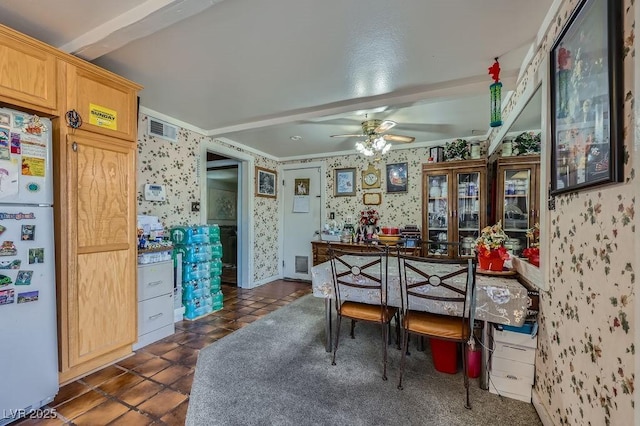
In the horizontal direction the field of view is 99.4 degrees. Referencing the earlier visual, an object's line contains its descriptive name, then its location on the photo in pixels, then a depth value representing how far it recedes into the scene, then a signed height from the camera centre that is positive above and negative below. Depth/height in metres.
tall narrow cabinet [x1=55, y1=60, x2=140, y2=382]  1.89 -0.06
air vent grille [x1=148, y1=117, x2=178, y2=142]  3.08 +0.97
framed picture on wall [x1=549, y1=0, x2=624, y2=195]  0.94 +0.46
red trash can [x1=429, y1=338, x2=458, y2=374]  2.09 -1.13
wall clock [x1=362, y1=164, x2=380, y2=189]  4.67 +0.58
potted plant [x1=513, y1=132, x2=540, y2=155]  1.78 +0.50
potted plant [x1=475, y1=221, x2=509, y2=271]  2.03 -0.29
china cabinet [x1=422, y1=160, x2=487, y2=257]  3.52 +0.10
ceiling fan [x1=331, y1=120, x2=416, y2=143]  2.98 +0.92
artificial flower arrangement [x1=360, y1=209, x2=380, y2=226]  4.62 -0.12
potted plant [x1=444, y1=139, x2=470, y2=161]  3.79 +0.86
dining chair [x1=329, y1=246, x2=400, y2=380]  2.07 -0.66
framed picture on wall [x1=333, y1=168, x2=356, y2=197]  4.87 +0.53
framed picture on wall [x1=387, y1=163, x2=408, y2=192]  4.45 +0.56
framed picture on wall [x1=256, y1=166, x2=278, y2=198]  4.83 +0.55
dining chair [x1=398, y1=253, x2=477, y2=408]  1.75 -0.66
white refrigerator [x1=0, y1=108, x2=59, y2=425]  1.57 -0.34
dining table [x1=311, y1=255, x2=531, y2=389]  1.70 -0.62
